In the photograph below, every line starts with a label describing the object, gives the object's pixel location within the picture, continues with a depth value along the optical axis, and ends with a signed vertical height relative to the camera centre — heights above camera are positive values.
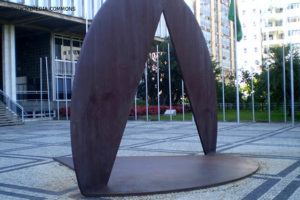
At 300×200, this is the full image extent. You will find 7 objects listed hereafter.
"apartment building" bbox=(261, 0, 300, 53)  59.44 +13.11
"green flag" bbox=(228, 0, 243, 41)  19.50 +4.08
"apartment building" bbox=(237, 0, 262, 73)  66.50 +12.35
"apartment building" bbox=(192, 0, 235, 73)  59.06 +12.52
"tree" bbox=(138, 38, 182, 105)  34.94 +2.10
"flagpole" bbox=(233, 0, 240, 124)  19.53 +4.03
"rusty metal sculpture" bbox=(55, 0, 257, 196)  5.22 -0.01
